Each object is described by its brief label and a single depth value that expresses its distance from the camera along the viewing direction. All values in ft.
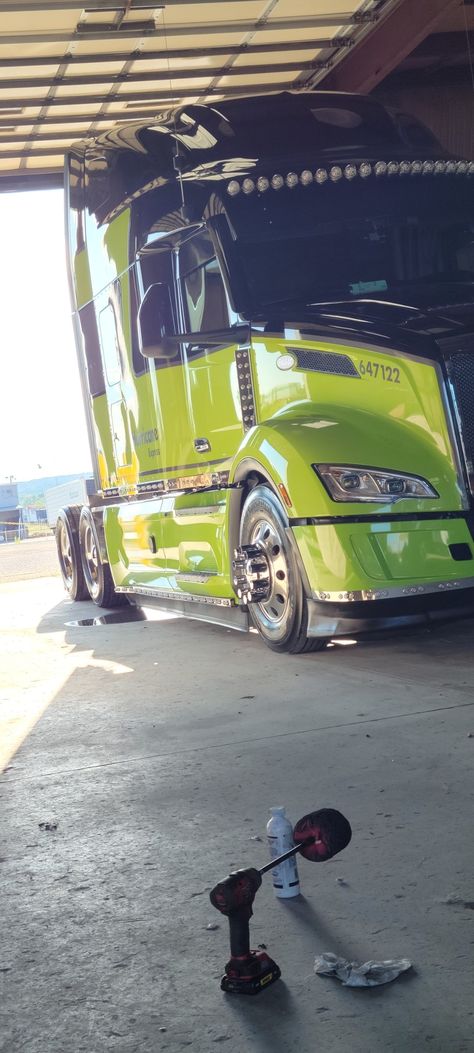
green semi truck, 19.98
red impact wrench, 8.43
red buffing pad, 9.46
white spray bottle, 10.08
